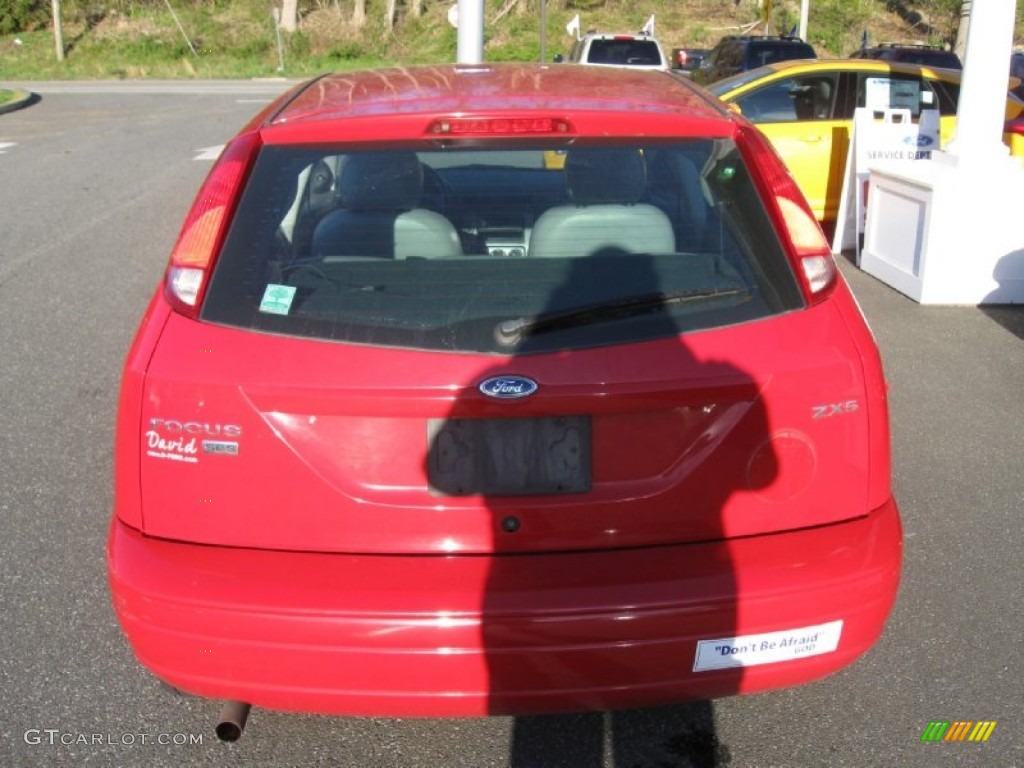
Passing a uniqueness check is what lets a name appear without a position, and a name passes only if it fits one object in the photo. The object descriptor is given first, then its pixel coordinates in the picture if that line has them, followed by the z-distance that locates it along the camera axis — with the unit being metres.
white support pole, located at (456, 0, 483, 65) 9.16
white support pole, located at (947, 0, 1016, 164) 7.30
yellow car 9.58
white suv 19.61
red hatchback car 2.34
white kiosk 7.12
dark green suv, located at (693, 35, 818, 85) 18.62
